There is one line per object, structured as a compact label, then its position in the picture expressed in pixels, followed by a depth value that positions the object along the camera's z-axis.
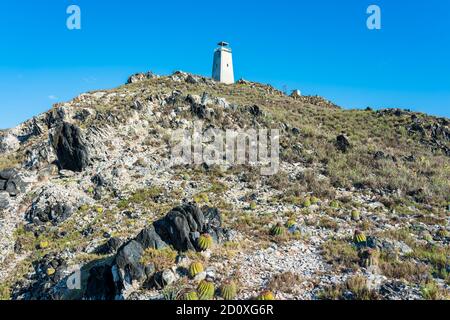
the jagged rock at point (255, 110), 41.66
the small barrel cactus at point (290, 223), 18.31
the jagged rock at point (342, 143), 34.16
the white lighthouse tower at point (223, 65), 70.25
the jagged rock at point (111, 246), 17.55
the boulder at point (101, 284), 13.27
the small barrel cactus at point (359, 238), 16.30
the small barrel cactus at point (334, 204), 21.32
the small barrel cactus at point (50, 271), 16.47
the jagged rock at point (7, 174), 26.22
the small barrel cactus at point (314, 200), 22.03
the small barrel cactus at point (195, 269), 13.24
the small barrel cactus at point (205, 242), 15.15
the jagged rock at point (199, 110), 38.34
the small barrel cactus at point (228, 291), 11.91
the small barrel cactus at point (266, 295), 11.42
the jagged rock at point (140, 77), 61.91
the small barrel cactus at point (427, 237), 17.15
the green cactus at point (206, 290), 11.82
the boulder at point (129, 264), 13.09
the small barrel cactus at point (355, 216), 19.58
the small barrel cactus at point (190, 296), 11.59
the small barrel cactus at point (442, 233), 17.53
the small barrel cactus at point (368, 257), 14.01
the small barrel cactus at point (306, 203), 21.36
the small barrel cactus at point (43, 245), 19.72
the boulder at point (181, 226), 15.30
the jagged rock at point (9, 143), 38.41
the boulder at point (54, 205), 22.55
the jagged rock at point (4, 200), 24.00
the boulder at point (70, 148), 28.28
